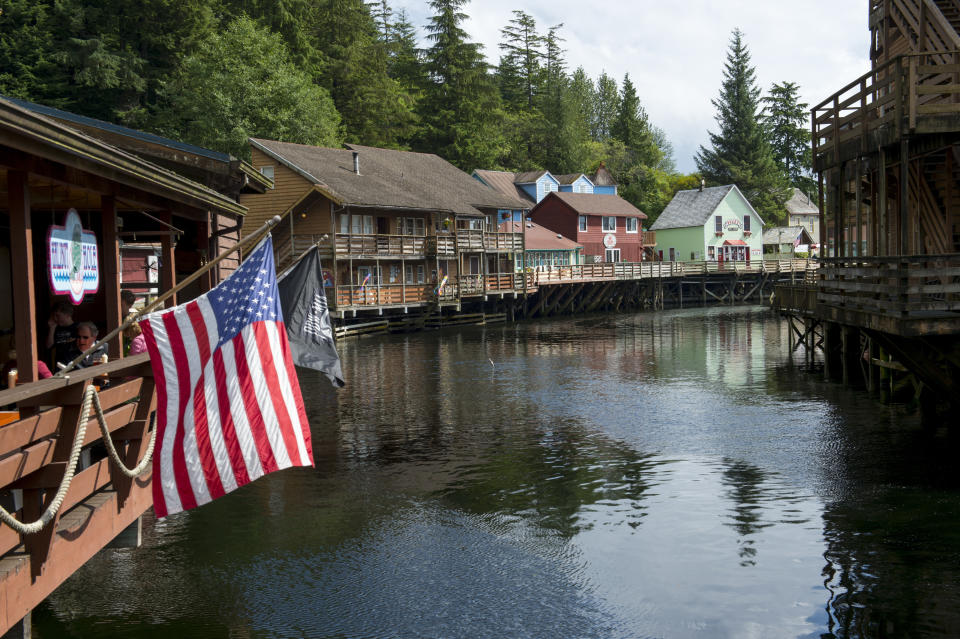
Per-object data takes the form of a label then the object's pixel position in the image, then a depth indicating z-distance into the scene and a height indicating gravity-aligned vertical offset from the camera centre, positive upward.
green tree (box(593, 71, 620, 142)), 116.46 +22.68
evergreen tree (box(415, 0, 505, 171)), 78.38 +16.31
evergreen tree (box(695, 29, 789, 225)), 99.25 +13.73
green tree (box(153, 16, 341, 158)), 51.66 +11.66
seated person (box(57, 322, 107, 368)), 9.92 -0.44
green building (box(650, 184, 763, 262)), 85.88 +5.14
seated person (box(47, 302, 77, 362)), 10.11 -0.34
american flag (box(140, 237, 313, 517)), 7.11 -0.80
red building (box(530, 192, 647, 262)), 76.94 +5.44
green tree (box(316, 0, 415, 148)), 69.94 +16.42
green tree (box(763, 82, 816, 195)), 105.75 +16.88
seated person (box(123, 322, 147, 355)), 9.93 -0.51
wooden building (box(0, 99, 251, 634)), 6.45 -0.59
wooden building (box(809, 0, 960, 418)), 14.83 +1.72
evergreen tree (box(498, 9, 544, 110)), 99.62 +23.69
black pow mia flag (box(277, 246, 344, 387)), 9.91 -0.21
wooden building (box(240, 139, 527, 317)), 47.53 +3.80
